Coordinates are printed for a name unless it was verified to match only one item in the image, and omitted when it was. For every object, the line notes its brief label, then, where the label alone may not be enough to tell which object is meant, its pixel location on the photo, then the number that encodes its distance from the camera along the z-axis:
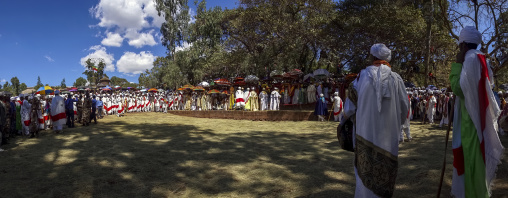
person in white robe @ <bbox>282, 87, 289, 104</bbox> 17.22
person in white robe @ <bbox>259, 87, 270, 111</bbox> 15.91
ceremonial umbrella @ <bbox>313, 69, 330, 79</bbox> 16.22
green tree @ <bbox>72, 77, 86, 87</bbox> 61.04
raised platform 12.96
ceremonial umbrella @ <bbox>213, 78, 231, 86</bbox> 18.22
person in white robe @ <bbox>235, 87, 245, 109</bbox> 16.00
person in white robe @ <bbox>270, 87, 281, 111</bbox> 15.80
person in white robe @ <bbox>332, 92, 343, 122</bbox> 11.87
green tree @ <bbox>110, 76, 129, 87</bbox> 72.62
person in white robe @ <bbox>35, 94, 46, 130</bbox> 9.36
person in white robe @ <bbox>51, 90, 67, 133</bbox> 9.59
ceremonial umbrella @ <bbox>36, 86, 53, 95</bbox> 14.17
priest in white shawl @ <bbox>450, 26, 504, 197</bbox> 2.34
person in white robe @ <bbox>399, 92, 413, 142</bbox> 6.70
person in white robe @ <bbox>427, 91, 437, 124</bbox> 10.66
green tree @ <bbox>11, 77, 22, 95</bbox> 50.62
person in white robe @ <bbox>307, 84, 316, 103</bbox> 16.08
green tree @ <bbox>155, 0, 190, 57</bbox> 29.59
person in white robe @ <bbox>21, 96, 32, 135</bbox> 8.95
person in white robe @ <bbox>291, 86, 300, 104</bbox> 16.79
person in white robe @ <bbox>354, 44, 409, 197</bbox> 2.42
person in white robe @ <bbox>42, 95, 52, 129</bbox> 10.72
